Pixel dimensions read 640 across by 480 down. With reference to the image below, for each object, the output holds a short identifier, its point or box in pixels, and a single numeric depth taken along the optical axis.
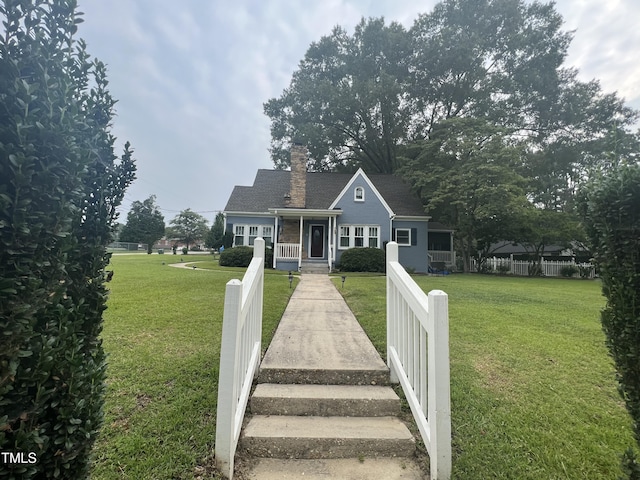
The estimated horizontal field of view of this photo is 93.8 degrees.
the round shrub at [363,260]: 15.38
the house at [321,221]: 16.26
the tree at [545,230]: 17.09
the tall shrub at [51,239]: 1.03
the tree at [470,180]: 15.89
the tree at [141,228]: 47.78
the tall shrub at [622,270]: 1.50
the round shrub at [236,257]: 15.77
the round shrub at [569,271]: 18.50
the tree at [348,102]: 23.55
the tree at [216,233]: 26.29
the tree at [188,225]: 49.34
